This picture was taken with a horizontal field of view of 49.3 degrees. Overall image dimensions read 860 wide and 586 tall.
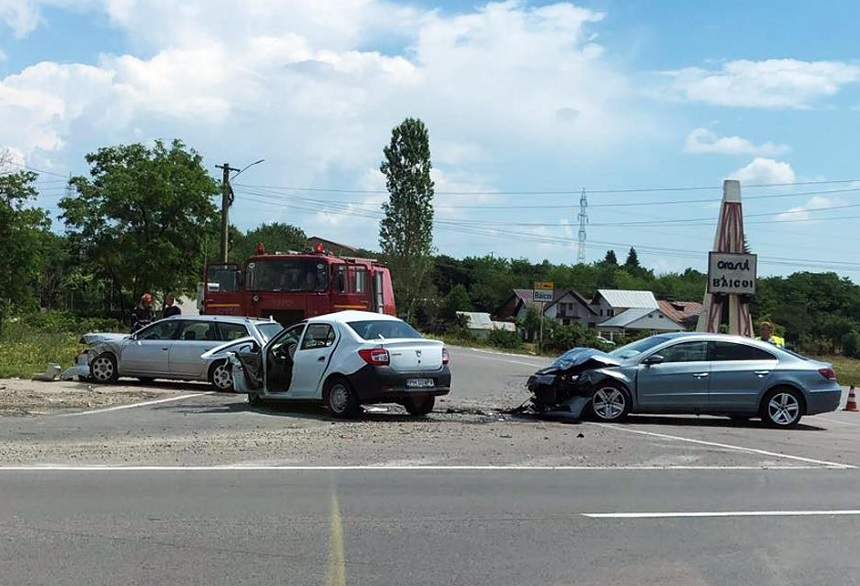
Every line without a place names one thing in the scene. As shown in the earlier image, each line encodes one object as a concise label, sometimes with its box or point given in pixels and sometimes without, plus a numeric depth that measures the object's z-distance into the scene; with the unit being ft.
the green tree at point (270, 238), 351.03
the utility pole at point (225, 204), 122.21
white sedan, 44.78
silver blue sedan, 47.91
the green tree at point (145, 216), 166.81
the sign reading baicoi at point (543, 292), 131.23
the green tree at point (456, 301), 358.94
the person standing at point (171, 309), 72.33
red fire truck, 69.46
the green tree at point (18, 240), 134.00
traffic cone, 64.58
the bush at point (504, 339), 165.49
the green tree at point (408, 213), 235.40
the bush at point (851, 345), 241.14
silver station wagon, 59.57
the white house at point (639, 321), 364.75
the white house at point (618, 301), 410.10
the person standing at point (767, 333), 56.80
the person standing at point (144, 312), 73.51
